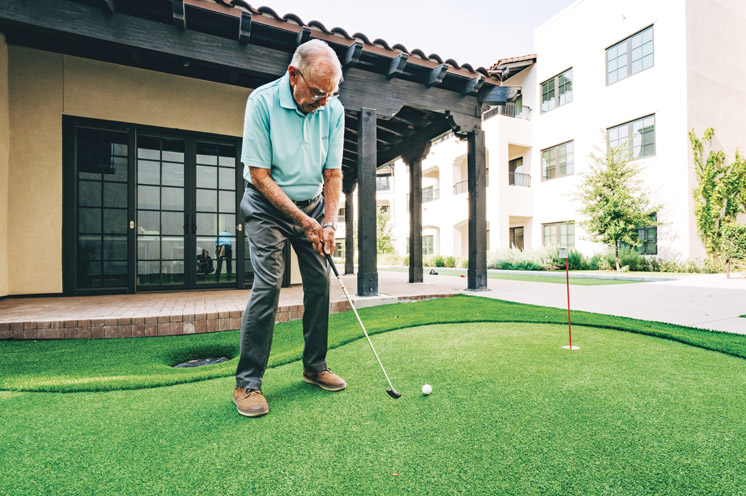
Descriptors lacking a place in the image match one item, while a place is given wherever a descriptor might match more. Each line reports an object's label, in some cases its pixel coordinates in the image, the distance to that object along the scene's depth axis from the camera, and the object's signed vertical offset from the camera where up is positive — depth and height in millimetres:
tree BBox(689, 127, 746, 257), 10969 +1652
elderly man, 1810 +266
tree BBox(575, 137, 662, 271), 11906 +1502
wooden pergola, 3645 +2273
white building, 11742 +5007
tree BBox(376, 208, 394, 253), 22500 +879
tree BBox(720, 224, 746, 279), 9456 +158
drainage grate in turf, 2949 -893
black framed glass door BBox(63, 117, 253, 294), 5199 +628
